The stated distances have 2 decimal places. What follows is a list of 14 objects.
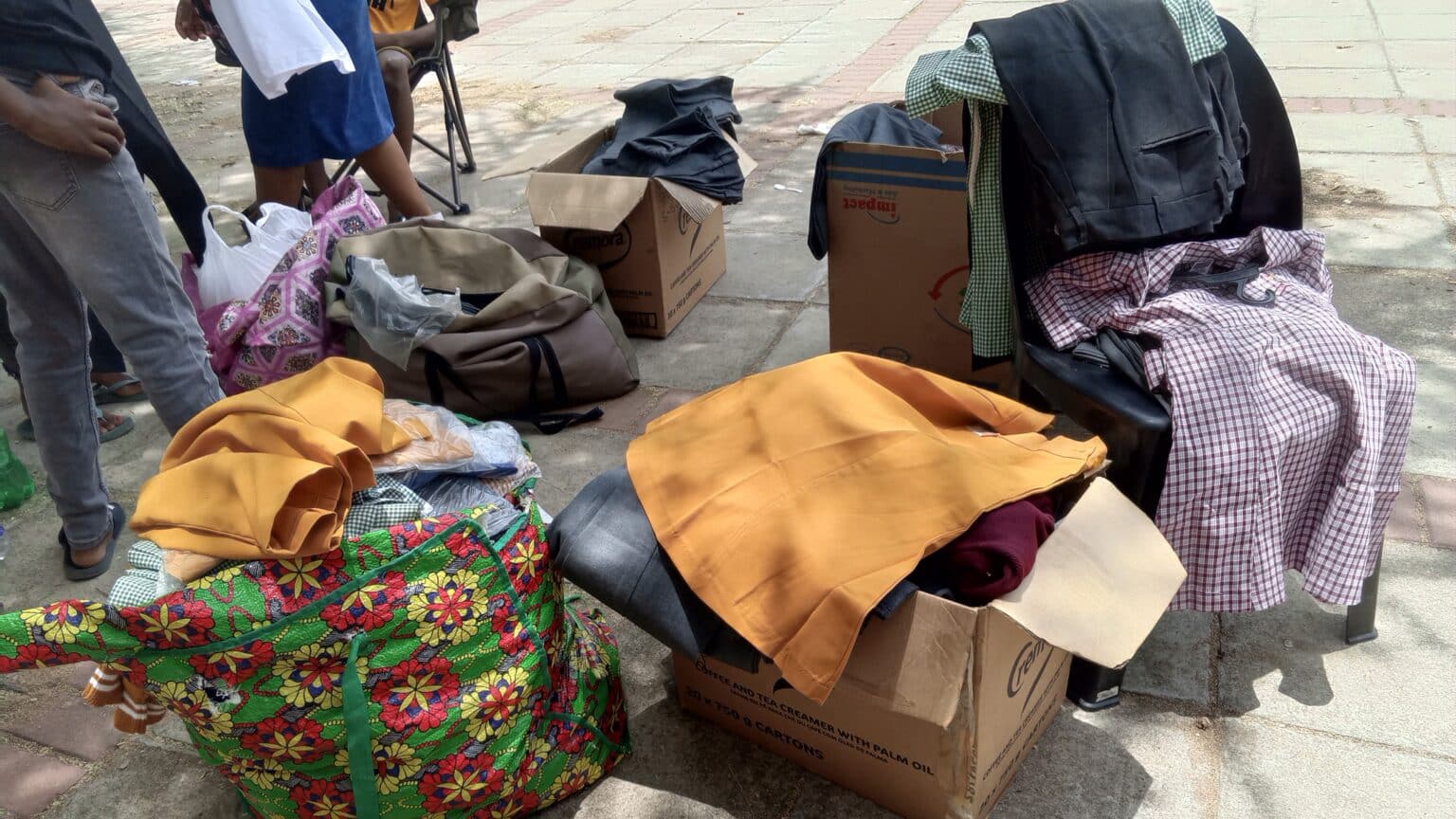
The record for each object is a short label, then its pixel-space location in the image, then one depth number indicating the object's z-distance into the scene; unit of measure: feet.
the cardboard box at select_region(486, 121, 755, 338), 10.70
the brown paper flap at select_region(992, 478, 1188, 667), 4.91
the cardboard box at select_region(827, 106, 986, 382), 9.32
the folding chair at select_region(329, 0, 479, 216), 15.40
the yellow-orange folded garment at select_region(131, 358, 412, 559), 5.04
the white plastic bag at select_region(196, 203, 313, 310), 10.68
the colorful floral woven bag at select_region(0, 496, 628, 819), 4.93
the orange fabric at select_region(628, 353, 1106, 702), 5.20
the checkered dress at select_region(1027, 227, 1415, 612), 6.22
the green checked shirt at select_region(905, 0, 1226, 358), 7.05
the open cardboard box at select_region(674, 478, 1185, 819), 4.98
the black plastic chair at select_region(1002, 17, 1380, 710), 6.45
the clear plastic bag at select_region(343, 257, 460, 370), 9.98
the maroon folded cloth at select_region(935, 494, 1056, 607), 5.15
